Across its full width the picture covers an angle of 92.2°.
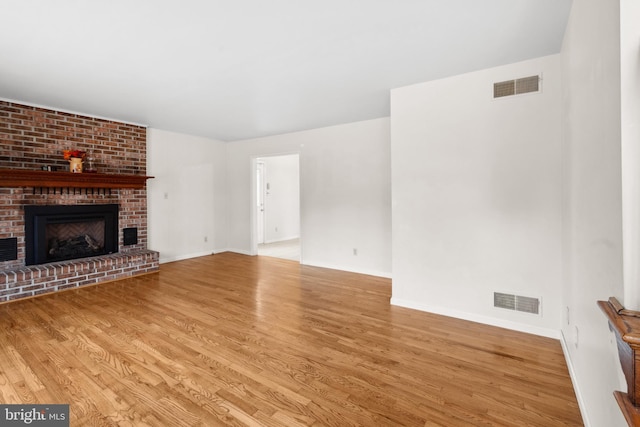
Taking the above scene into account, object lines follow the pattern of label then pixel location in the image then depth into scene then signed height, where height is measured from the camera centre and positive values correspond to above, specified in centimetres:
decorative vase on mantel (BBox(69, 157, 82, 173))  418 +68
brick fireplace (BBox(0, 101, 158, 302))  380 +32
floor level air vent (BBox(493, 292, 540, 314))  271 -83
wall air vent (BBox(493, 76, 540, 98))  267 +111
